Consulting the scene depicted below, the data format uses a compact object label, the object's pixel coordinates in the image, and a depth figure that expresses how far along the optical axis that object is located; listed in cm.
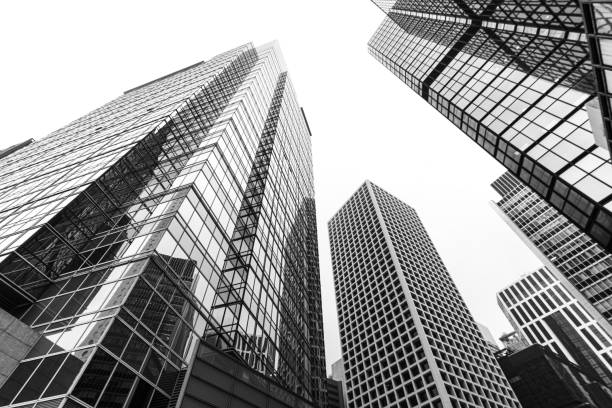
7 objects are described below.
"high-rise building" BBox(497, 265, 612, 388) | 11681
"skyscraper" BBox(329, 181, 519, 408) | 7050
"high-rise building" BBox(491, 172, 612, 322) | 8025
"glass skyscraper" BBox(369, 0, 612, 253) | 1923
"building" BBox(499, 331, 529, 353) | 15008
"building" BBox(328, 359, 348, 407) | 16450
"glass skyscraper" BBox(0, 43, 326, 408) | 1361
